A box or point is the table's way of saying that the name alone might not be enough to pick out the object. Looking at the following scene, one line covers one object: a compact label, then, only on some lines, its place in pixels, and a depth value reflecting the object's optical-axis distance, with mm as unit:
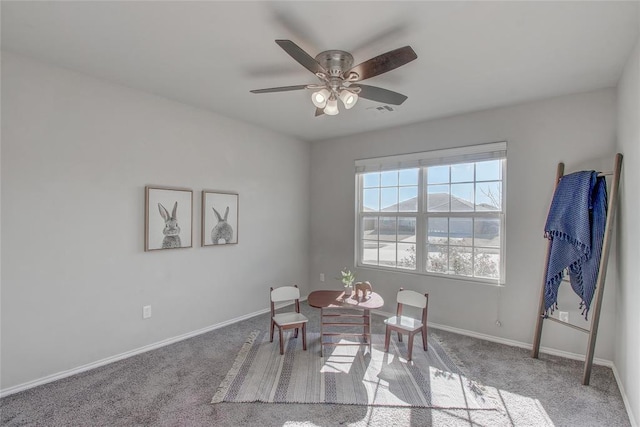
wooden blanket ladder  2459
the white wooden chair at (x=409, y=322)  2830
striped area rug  2268
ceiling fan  1944
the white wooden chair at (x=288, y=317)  2986
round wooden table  2938
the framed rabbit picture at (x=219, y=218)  3525
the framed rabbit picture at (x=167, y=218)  3028
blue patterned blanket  2578
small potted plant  3195
